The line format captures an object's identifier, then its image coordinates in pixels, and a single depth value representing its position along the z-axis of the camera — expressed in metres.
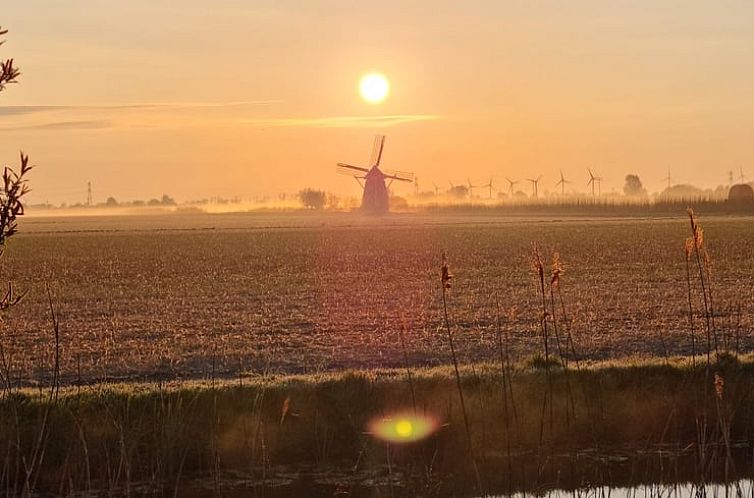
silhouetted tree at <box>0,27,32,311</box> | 12.81
